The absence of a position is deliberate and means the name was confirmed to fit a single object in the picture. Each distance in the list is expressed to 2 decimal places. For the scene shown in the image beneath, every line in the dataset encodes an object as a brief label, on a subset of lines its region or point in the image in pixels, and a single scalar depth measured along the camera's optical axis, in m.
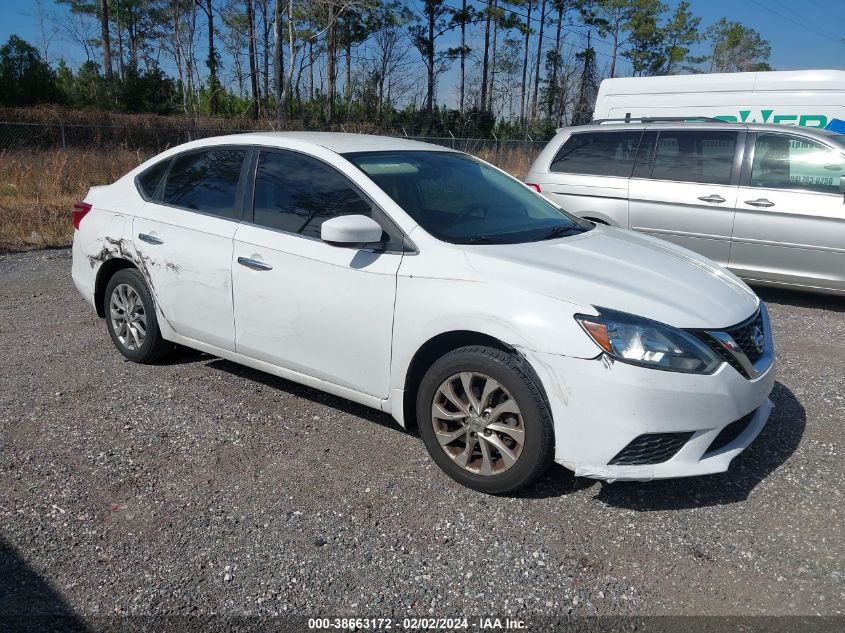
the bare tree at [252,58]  36.34
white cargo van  10.48
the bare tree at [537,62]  47.28
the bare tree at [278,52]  26.97
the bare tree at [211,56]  37.62
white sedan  2.95
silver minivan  6.61
